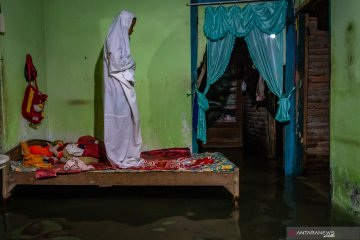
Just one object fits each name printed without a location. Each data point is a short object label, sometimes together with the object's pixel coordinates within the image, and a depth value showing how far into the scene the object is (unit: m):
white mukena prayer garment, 4.82
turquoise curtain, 6.26
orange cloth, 5.00
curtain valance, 6.25
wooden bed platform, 4.71
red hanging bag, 5.65
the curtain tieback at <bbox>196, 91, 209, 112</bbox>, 6.36
